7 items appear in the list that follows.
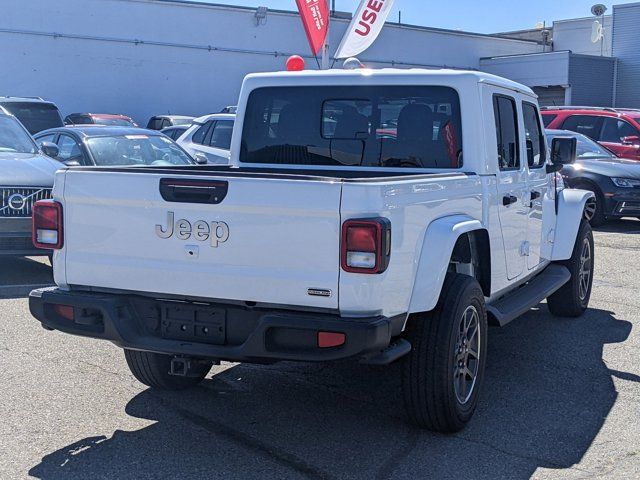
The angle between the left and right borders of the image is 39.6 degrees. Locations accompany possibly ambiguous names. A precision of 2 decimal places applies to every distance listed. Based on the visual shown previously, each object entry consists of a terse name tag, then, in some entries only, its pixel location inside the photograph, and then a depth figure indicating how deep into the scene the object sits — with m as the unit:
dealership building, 27.41
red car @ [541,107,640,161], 16.53
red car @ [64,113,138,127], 22.58
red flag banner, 19.33
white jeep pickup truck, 4.14
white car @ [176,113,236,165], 13.73
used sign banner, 19.12
